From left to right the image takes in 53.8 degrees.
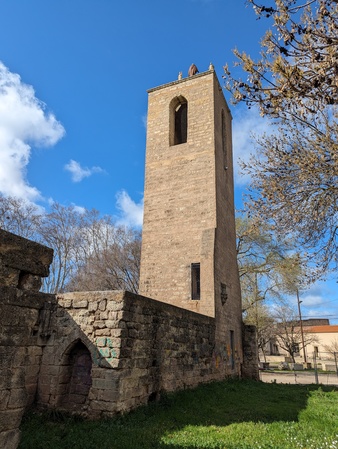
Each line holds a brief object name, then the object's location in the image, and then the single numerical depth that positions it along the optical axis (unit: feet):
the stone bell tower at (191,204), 41.47
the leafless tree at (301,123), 15.25
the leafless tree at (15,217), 69.05
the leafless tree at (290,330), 122.25
